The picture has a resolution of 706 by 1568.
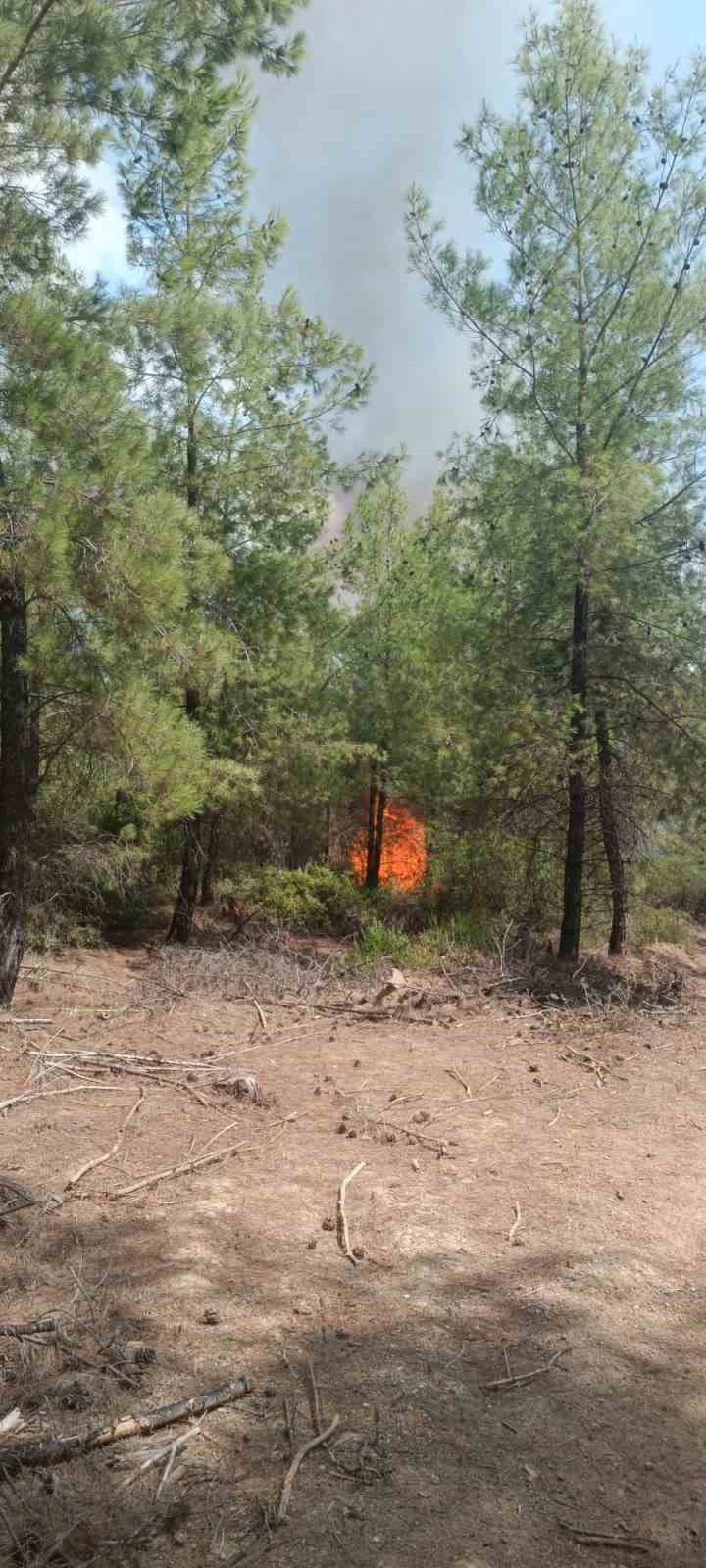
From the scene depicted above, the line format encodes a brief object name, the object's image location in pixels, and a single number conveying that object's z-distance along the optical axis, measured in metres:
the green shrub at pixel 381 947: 11.21
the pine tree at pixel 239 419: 11.48
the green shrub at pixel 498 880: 15.06
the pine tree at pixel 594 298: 11.55
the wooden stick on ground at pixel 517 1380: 3.51
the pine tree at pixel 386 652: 18.17
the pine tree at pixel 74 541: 7.13
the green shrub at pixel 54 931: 11.74
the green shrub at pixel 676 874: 13.84
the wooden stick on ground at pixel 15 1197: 4.57
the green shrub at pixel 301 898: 15.18
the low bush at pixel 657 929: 16.38
